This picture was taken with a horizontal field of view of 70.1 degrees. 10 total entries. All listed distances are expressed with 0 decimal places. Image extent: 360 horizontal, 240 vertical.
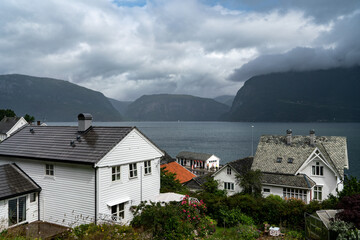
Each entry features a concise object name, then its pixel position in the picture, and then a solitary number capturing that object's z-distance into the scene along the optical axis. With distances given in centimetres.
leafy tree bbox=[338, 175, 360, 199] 2021
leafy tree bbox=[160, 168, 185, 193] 3308
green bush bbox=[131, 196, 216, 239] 1612
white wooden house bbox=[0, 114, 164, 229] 1864
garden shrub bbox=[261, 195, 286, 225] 2131
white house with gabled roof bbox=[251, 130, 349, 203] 3472
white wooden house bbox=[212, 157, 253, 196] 4059
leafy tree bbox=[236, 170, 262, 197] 3431
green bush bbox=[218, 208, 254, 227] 2175
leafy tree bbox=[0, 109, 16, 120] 11951
